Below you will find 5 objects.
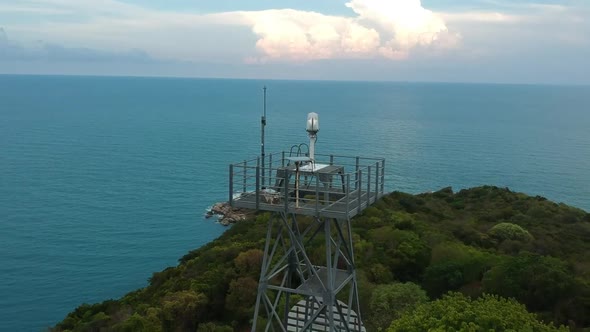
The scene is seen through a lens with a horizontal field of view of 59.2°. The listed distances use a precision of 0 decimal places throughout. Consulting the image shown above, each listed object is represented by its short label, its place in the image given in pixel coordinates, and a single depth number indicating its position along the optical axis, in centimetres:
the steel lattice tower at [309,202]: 1384
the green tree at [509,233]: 3647
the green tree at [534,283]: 2227
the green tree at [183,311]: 2678
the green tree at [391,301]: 2153
